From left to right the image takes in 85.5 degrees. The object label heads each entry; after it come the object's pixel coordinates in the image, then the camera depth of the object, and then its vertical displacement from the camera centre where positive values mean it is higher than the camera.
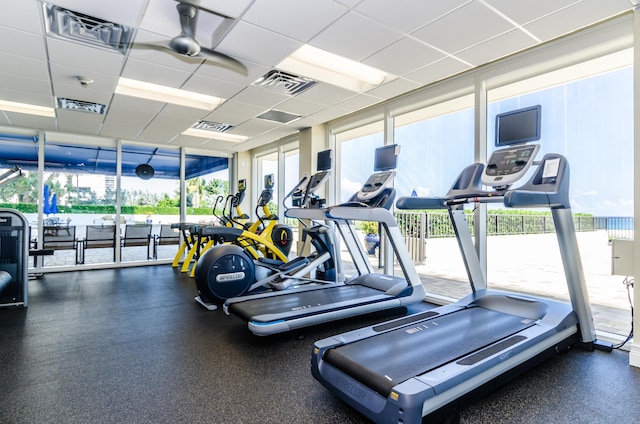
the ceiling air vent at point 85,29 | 2.76 +1.56
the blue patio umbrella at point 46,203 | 6.46 +0.16
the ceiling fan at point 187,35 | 2.61 +1.42
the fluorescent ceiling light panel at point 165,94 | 4.46 +1.63
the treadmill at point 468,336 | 1.78 -0.84
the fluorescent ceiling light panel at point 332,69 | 3.78 +1.69
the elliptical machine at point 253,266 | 3.95 -0.67
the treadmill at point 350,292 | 3.06 -0.87
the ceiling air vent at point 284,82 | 4.00 +1.59
